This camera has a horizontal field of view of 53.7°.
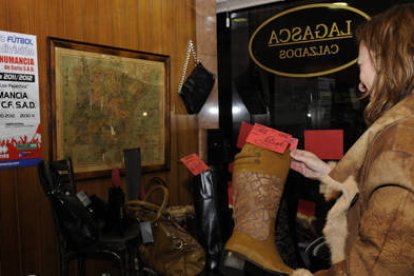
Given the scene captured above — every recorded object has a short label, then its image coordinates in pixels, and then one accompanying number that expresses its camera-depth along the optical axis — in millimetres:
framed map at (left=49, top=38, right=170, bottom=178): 2471
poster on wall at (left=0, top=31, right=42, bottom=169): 2191
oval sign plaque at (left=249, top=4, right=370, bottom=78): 2855
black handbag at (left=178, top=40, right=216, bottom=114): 3314
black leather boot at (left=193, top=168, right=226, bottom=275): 2373
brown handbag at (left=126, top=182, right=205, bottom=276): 2270
